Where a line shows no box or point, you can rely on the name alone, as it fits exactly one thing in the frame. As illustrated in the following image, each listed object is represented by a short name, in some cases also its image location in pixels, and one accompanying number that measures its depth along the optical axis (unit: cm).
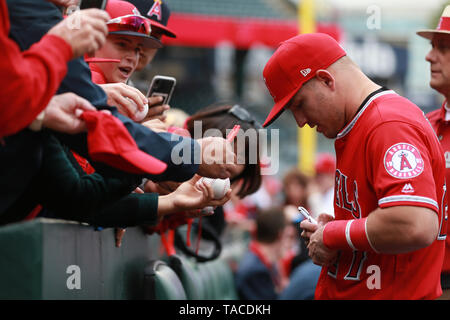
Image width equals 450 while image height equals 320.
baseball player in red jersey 450
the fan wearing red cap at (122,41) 586
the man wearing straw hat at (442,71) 663
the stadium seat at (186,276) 781
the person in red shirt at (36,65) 324
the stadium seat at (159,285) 662
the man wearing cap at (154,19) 657
